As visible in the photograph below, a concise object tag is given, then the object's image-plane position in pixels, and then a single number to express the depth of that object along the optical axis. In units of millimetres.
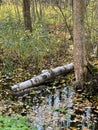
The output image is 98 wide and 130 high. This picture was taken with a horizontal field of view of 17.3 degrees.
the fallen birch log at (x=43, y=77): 9062
